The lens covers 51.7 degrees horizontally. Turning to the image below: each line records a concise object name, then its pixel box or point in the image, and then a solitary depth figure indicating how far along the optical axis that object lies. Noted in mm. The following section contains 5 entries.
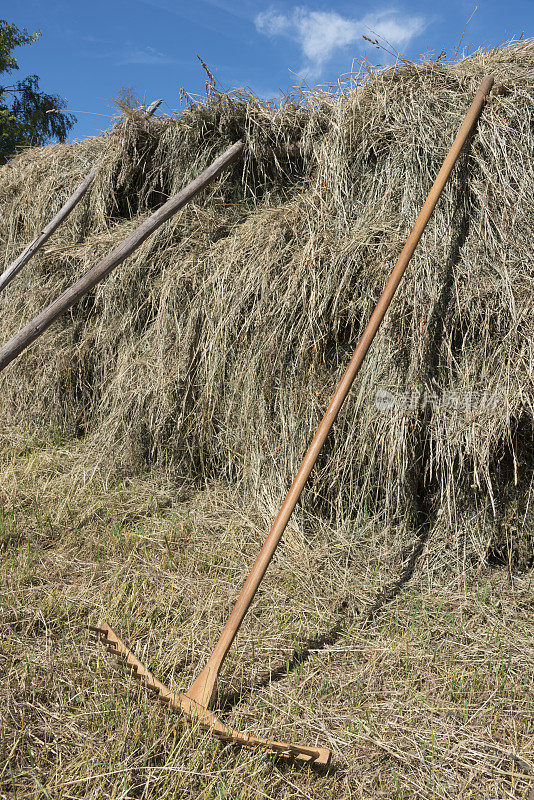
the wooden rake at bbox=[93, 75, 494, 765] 1609
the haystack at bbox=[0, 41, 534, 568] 2602
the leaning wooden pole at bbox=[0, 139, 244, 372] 2666
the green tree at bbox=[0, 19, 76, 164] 14547
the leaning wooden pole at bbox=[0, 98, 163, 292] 4203
